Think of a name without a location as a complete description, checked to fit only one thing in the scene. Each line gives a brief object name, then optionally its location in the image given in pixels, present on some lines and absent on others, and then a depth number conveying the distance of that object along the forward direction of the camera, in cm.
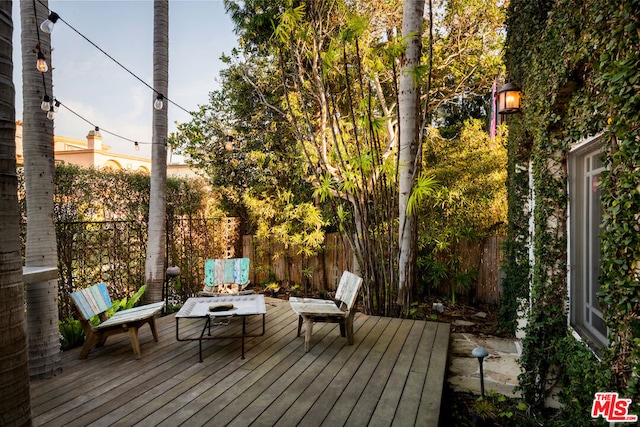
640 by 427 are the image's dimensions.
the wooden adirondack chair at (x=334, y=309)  357
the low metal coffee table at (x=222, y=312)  350
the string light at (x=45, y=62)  285
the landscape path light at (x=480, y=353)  269
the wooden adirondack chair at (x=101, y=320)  322
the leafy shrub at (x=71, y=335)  353
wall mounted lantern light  390
